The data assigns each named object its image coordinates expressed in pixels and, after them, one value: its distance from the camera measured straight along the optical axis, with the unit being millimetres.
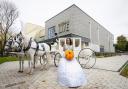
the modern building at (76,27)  12374
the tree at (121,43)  32539
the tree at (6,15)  16485
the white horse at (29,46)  4073
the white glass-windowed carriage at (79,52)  5319
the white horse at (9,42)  4248
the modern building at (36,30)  21271
